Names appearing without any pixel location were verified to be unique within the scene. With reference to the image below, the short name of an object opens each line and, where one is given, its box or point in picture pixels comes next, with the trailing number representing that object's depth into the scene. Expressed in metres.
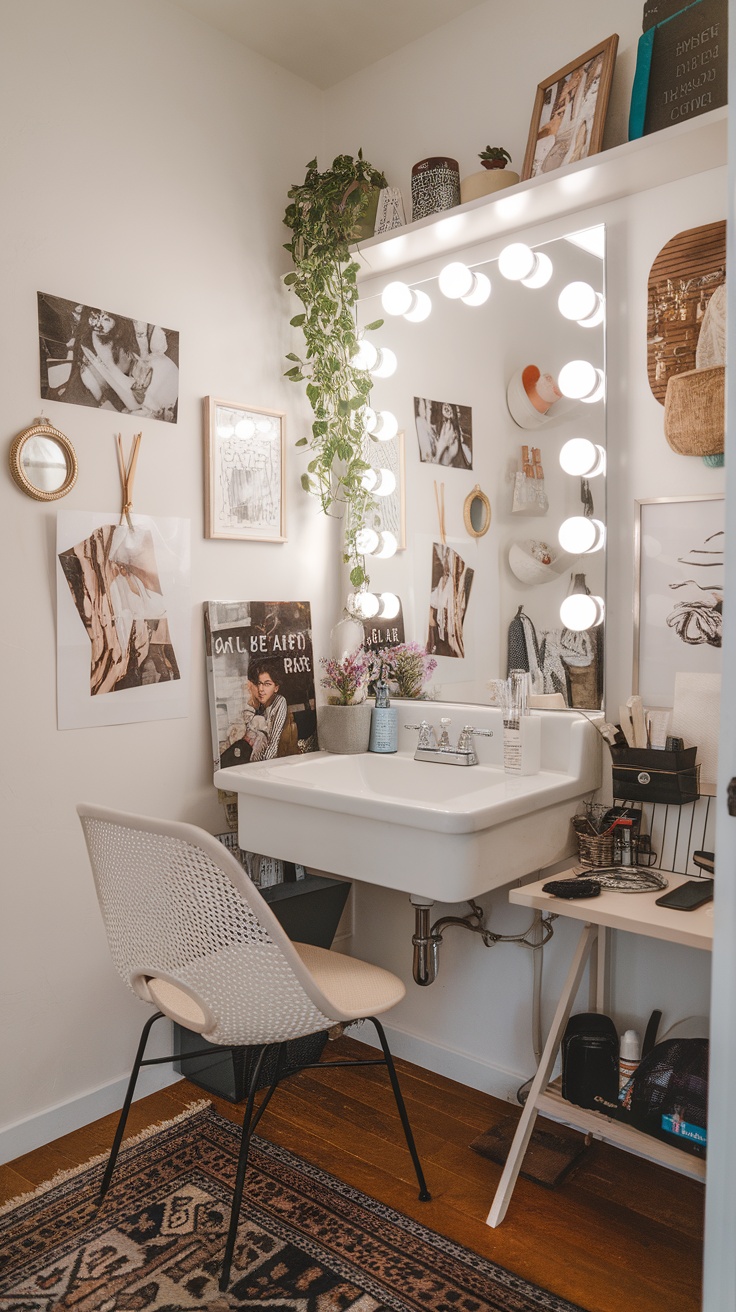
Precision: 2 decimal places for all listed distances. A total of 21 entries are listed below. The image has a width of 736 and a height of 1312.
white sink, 1.77
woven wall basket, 1.82
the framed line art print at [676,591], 1.88
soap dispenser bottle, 2.44
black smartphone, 1.68
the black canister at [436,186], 2.22
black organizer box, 1.83
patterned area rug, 1.57
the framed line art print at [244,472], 2.34
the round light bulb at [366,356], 2.51
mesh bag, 1.63
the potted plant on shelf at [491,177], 2.11
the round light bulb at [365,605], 2.55
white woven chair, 1.48
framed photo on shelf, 1.96
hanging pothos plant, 2.40
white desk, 1.58
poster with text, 2.35
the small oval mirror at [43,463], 1.93
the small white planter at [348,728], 2.44
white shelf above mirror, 1.77
